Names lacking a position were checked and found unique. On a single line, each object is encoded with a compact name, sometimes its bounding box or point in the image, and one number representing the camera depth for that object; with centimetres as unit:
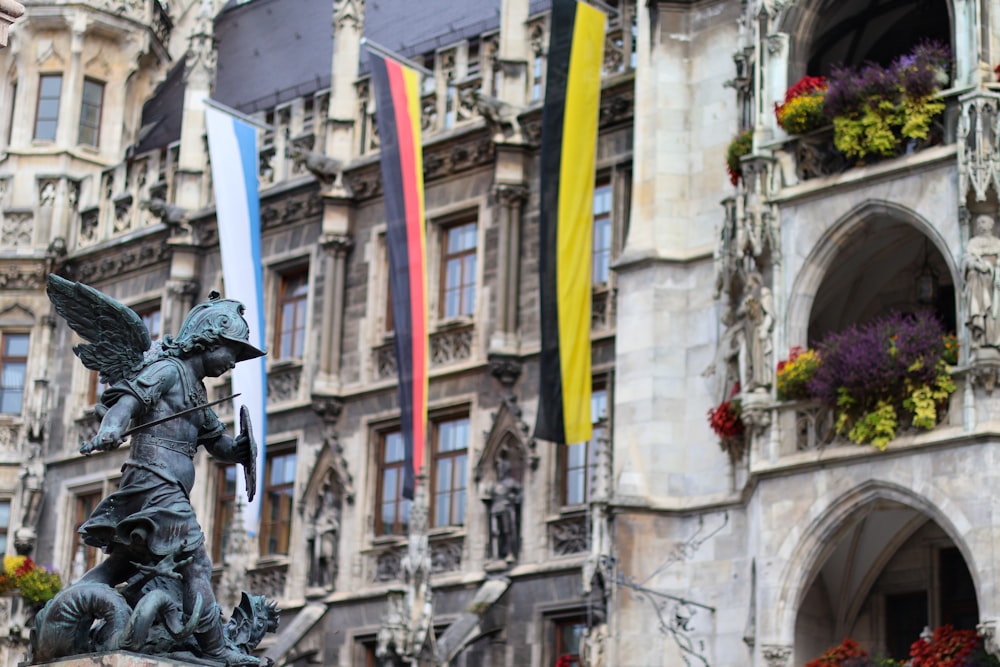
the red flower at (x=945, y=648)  2005
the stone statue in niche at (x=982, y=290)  2034
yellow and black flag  2514
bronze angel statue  916
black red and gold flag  2727
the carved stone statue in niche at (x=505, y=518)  2695
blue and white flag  2989
